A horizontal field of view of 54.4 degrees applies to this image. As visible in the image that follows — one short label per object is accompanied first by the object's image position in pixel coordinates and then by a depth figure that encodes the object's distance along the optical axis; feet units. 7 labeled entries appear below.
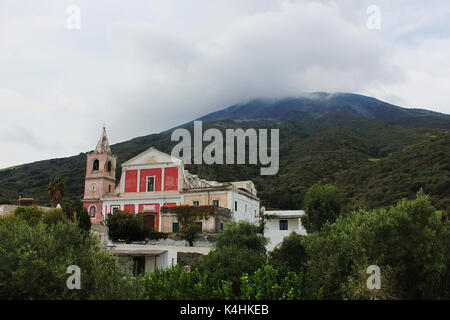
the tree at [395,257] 57.06
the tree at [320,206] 122.42
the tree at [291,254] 82.99
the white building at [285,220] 154.79
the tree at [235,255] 74.38
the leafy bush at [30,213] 112.57
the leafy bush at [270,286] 63.57
